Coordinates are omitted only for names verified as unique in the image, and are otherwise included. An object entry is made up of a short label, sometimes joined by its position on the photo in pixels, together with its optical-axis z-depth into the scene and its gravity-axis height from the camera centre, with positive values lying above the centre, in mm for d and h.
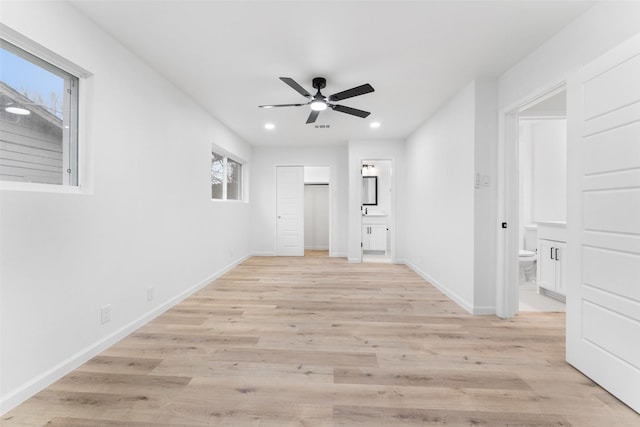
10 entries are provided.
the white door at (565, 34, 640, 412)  1641 -57
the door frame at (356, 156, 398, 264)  5875 +378
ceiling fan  2768 +1175
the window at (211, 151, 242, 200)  4828 +626
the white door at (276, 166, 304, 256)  6797 +68
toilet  4086 -601
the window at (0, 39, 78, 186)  1690 +585
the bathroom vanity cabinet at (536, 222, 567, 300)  3404 -549
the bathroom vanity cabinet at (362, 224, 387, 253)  6895 -569
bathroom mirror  7609 +567
